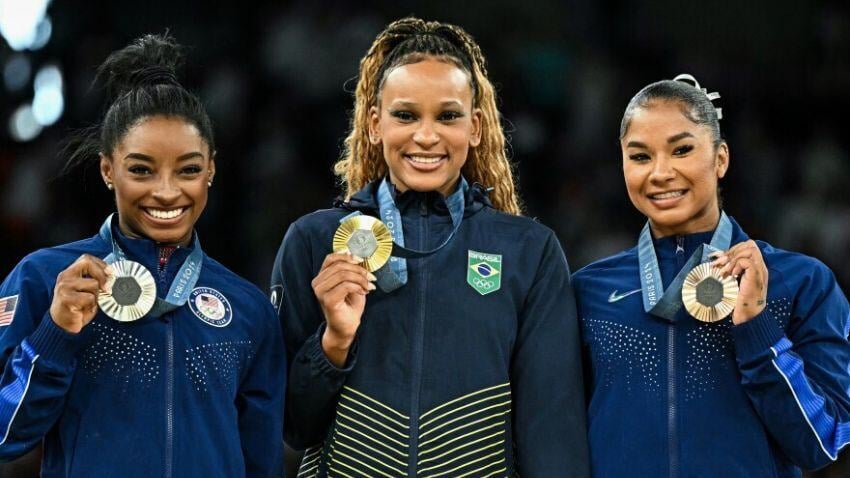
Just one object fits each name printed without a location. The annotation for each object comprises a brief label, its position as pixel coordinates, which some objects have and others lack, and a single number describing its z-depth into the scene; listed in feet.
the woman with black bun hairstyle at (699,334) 24.56
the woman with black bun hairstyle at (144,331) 23.22
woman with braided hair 24.81
